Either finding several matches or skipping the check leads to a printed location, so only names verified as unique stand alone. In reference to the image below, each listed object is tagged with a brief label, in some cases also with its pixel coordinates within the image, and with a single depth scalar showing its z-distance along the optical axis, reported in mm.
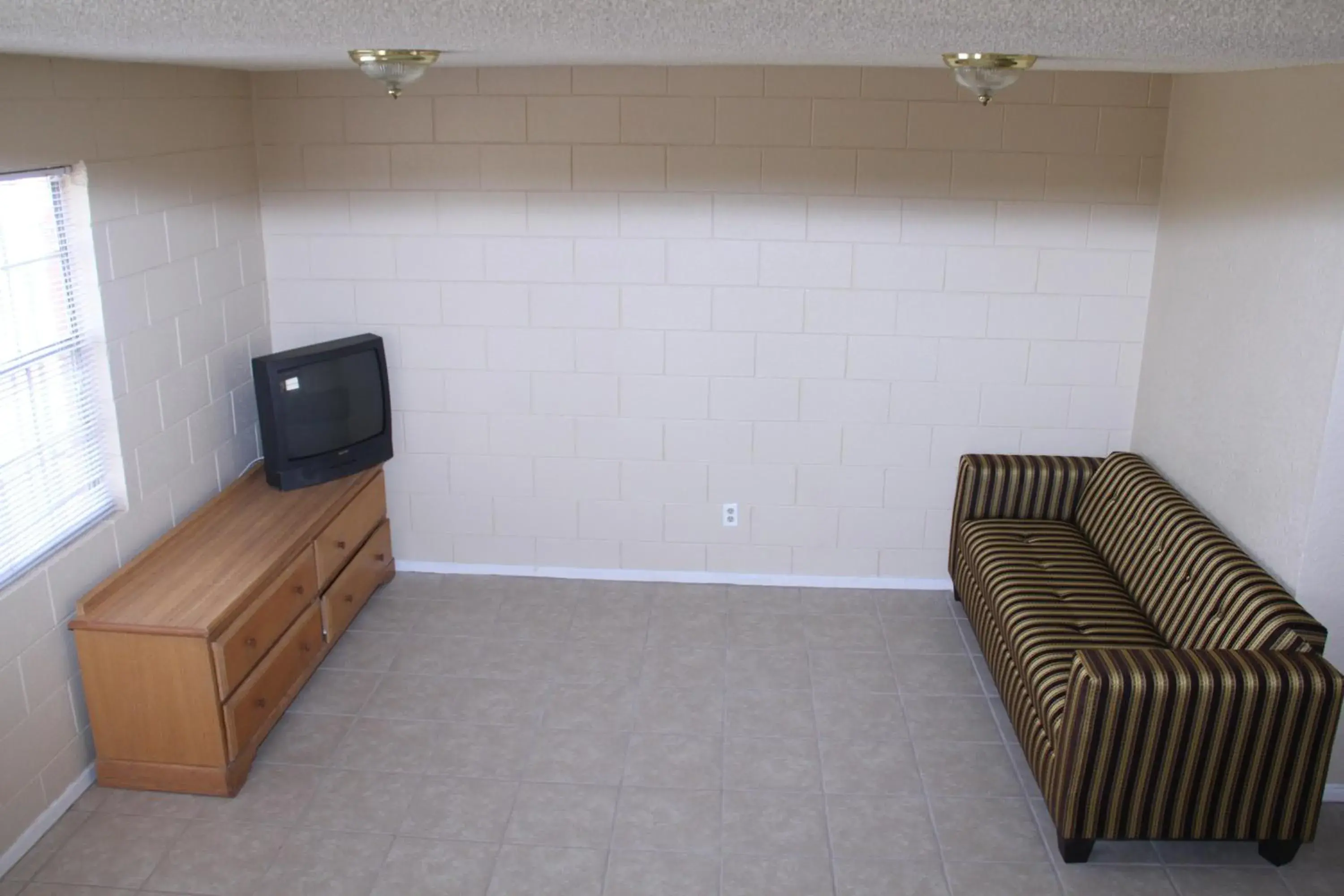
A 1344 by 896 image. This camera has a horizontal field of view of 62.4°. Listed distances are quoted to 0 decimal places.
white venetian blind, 3211
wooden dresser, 3361
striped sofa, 2943
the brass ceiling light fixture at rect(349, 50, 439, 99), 2447
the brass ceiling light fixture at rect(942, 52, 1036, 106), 2439
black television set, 4289
